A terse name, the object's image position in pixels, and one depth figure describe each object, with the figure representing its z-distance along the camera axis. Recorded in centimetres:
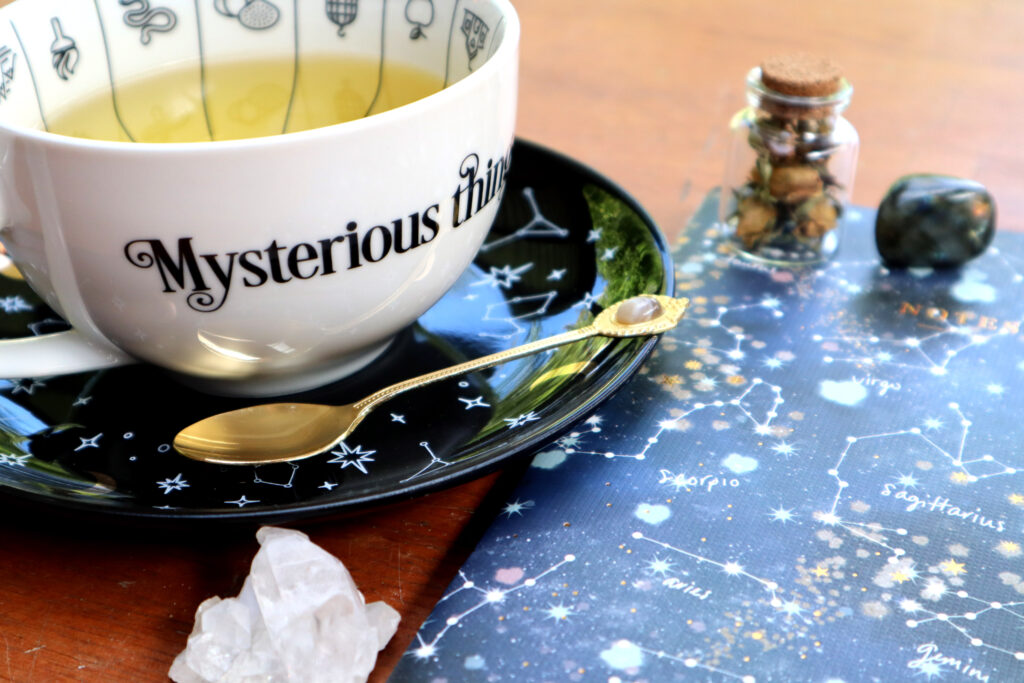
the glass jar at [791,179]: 64
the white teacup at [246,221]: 39
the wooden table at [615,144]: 40
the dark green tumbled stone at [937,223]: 62
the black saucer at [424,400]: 40
